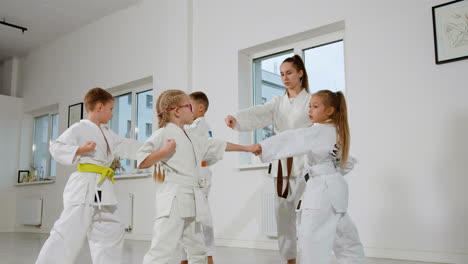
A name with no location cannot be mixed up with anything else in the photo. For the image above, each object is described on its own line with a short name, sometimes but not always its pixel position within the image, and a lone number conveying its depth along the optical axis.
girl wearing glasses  1.87
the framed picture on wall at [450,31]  3.03
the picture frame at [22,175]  7.41
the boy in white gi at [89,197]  2.18
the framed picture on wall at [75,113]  6.42
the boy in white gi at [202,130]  2.71
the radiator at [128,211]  5.37
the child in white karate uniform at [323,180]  1.85
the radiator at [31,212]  6.84
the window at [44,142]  7.32
